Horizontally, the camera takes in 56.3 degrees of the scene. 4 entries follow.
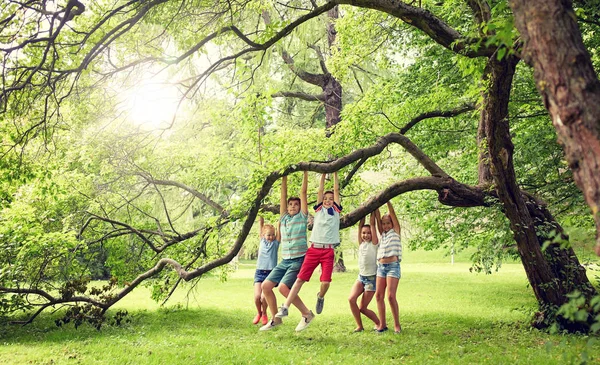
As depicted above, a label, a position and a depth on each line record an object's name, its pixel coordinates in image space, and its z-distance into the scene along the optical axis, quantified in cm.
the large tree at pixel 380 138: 649
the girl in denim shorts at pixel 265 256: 914
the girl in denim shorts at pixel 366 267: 862
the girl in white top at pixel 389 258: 831
